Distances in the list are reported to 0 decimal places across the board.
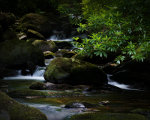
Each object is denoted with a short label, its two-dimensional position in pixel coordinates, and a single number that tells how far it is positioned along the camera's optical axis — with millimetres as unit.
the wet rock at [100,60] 15773
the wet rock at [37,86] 10305
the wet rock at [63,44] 21377
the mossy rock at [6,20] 19209
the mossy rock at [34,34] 22328
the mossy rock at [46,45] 19750
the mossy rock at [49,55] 17966
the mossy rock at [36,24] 24234
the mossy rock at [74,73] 11547
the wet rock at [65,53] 17878
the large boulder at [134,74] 12594
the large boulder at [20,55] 14984
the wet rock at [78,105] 6816
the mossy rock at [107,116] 5477
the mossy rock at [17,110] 4718
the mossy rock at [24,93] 8609
